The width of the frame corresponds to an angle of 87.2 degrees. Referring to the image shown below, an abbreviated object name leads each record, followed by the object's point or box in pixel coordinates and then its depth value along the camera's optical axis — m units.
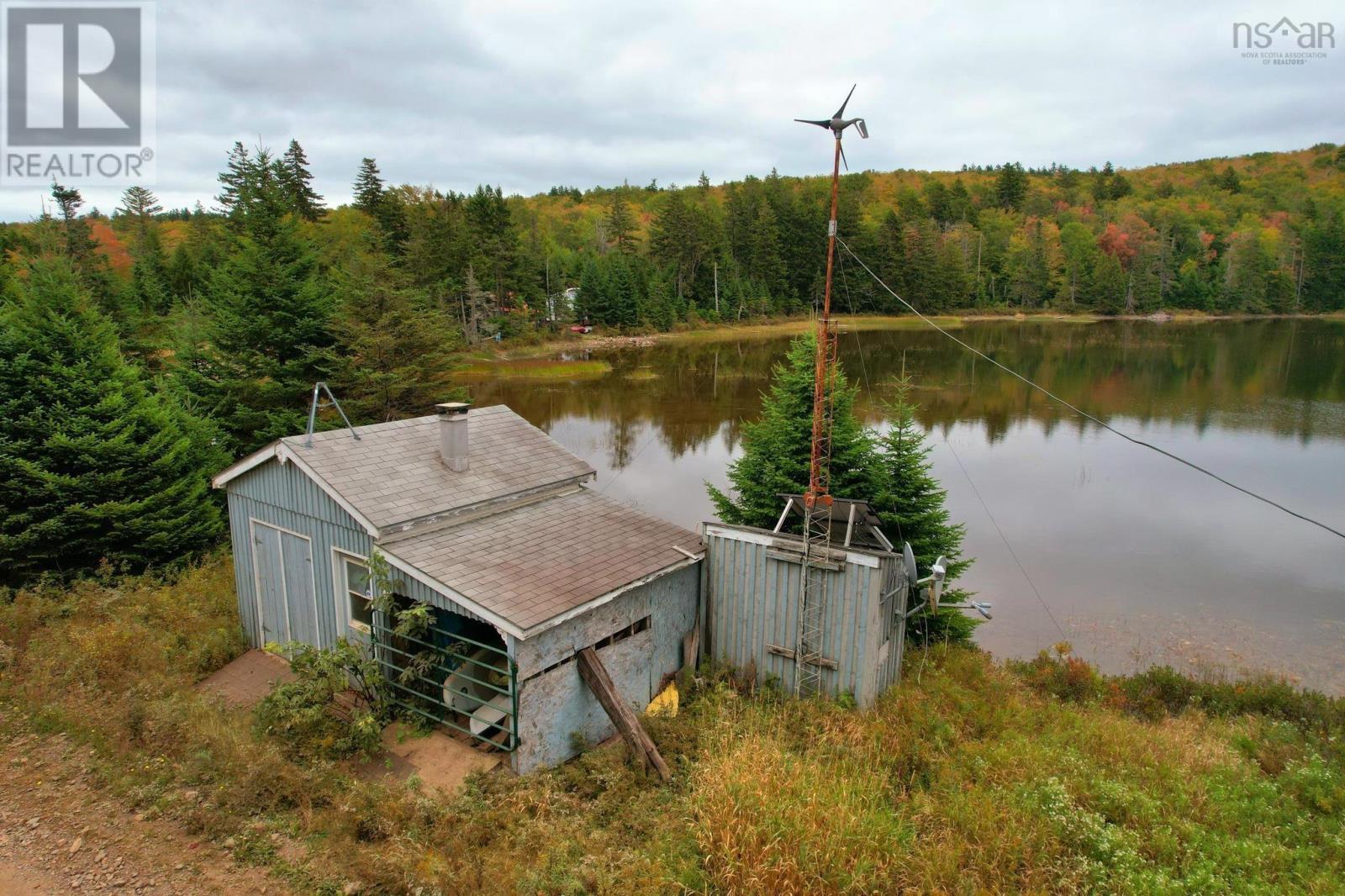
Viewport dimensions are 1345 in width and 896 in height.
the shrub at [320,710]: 7.81
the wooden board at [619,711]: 7.70
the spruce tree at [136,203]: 72.12
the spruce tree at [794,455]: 13.38
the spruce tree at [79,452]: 12.10
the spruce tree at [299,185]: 50.12
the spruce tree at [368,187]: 53.47
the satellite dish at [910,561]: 10.38
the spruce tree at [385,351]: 20.45
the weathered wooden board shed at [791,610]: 9.11
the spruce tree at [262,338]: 18.75
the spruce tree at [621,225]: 81.19
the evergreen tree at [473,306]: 48.28
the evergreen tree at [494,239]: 55.56
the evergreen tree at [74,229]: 46.25
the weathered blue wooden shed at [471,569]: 8.12
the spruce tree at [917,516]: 12.84
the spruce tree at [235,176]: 39.66
